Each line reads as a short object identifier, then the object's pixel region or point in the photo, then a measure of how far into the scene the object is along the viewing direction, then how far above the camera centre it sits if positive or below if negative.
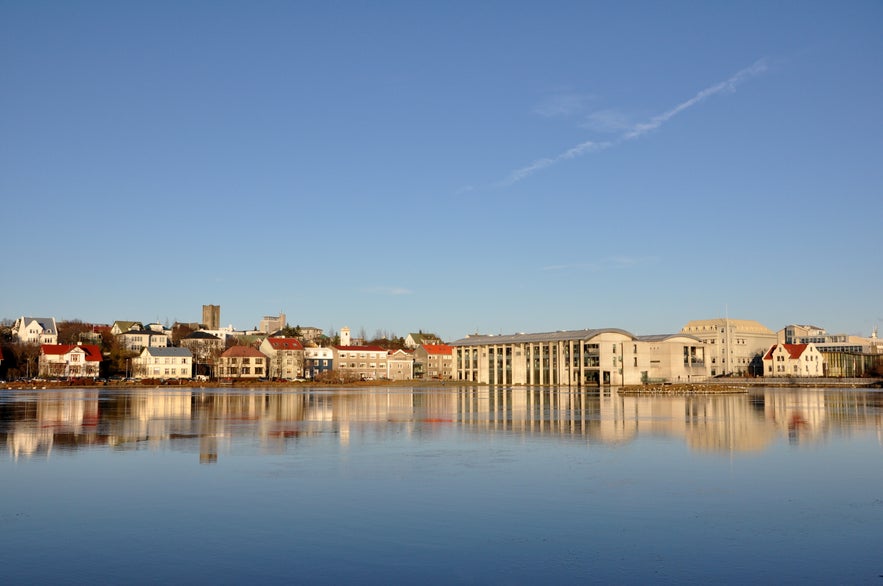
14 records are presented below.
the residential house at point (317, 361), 132.25 -1.90
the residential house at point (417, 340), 190.88 +2.27
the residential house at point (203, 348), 131.00 +0.48
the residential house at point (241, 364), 123.12 -2.12
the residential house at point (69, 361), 113.56 -1.32
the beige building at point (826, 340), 169.50 +1.33
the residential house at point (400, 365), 137.75 -2.86
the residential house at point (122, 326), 175.62 +5.87
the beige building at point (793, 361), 131.88 -2.61
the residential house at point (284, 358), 127.50 -1.29
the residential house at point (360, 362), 133.12 -2.13
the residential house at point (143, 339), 160.18 +2.60
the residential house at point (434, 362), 140.88 -2.40
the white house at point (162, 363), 118.81 -1.91
